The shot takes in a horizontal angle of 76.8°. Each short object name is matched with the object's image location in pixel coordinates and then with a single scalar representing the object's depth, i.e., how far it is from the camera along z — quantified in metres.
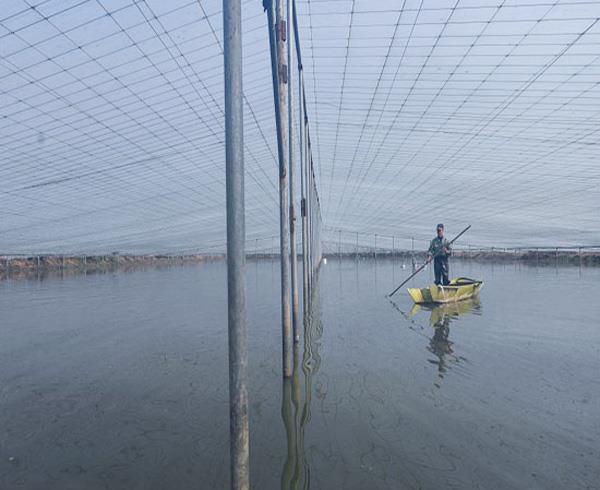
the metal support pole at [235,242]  1.61
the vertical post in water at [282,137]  3.82
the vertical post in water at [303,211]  6.79
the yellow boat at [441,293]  9.14
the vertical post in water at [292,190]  4.65
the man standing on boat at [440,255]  10.03
